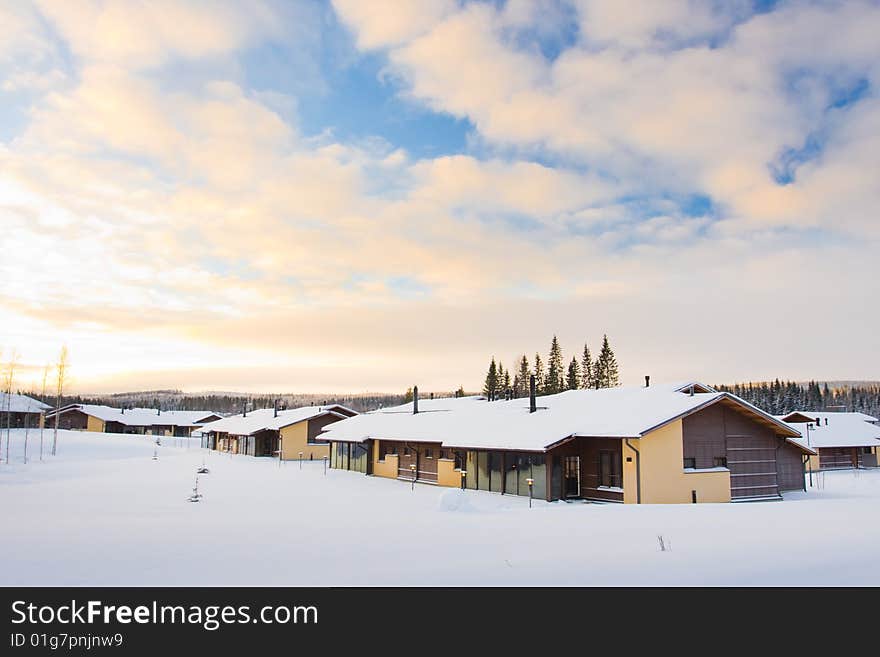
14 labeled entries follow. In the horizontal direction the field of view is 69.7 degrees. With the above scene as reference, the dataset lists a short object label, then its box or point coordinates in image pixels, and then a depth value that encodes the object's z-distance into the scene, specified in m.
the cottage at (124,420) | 100.81
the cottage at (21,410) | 88.36
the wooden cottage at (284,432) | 57.88
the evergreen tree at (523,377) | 111.69
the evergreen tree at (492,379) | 105.81
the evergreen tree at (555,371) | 98.42
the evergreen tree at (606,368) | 96.94
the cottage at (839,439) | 53.31
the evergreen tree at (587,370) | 100.50
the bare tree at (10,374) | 60.88
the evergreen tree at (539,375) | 103.91
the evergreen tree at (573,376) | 99.88
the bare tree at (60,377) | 66.19
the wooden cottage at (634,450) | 25.02
